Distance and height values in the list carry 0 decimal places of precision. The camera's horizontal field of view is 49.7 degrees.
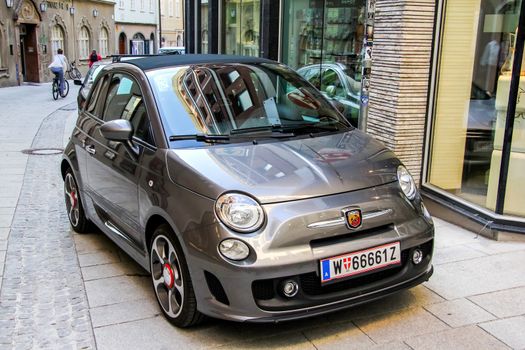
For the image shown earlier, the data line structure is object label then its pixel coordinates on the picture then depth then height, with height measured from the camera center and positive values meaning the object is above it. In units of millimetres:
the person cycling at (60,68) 20984 -1073
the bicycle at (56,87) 21102 -1773
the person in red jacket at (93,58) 26500 -859
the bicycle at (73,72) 29906 -1759
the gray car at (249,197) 3205 -923
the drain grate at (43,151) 10000 -1987
